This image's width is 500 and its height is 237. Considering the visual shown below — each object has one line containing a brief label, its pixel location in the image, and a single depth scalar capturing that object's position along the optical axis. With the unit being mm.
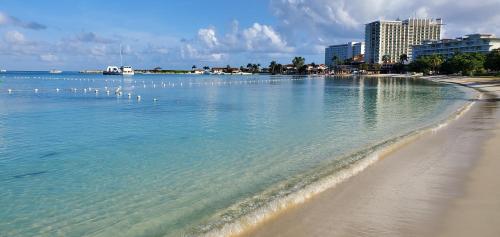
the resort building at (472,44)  172375
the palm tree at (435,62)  162625
